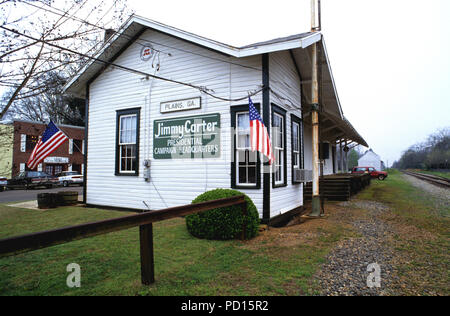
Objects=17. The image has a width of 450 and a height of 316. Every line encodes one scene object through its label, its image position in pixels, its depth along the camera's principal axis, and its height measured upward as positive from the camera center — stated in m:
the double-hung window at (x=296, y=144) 9.37 +0.92
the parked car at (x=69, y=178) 27.25 -0.88
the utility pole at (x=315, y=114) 8.25 +1.75
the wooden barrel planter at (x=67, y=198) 10.87 -1.19
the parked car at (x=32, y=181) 23.38 -1.01
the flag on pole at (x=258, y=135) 5.86 +0.76
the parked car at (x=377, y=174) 34.68 -0.69
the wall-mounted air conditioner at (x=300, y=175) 9.19 -0.21
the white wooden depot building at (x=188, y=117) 7.41 +1.72
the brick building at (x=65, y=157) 28.74 +1.47
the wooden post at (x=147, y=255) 3.54 -1.16
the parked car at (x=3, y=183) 21.98 -1.12
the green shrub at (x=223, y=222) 5.84 -1.18
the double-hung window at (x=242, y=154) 7.38 +0.43
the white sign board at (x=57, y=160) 30.71 +1.16
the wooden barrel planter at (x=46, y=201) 10.57 -1.26
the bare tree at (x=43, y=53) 4.04 +1.93
